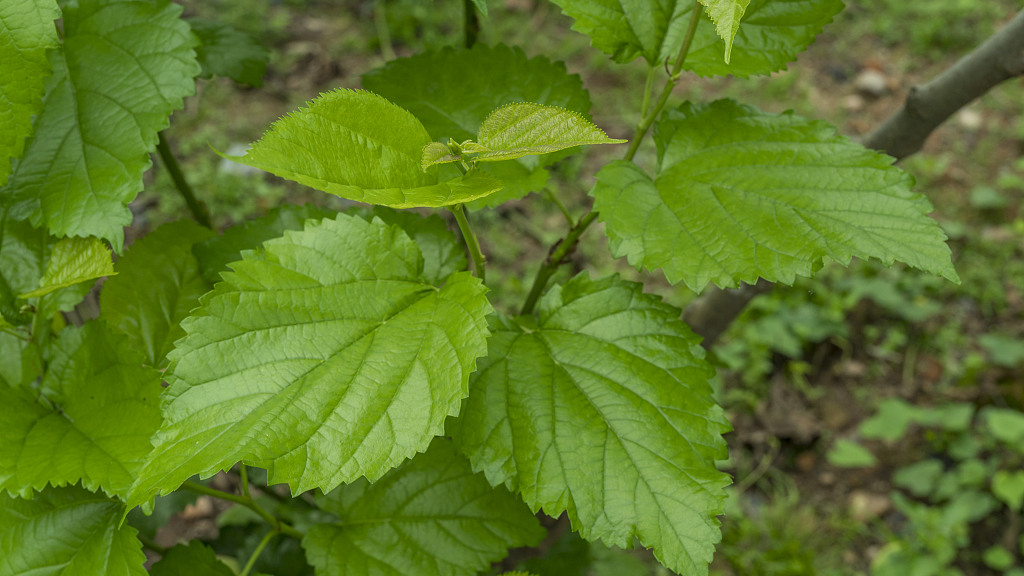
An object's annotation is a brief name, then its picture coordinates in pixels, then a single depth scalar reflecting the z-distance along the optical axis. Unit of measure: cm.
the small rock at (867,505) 297
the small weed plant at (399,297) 83
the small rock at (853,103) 429
